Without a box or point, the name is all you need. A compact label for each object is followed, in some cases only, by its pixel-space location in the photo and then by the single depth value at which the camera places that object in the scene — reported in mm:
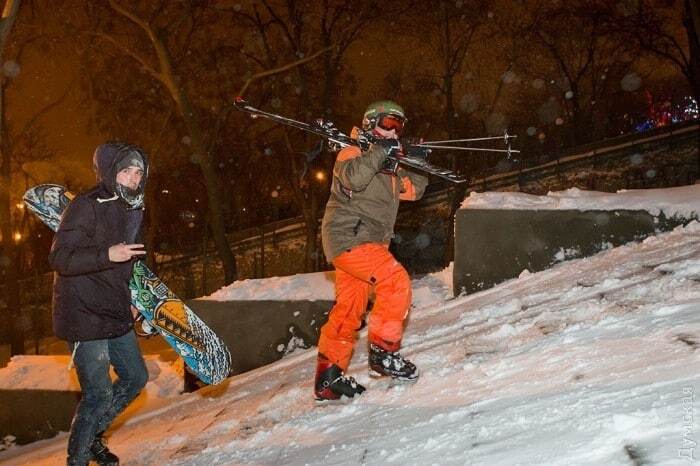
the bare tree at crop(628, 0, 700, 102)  19016
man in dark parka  3824
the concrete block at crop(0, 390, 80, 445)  7824
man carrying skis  4539
